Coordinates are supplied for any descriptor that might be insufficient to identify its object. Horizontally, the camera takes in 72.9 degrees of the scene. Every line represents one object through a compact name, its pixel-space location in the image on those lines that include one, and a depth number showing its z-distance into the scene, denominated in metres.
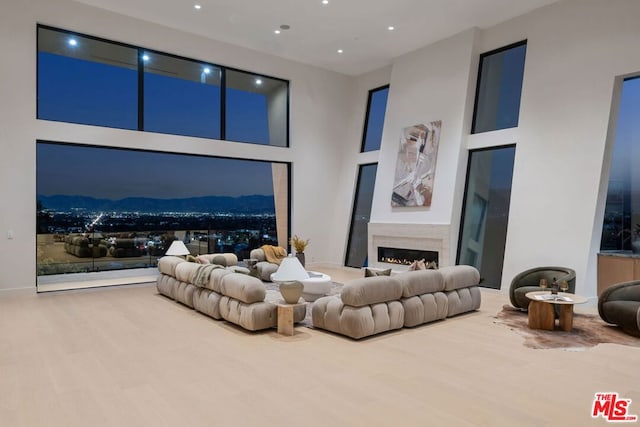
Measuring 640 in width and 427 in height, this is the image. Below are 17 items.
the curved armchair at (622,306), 5.29
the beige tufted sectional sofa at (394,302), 4.99
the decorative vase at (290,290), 5.37
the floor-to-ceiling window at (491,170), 8.70
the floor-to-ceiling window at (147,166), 8.30
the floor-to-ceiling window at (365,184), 11.53
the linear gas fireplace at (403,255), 9.37
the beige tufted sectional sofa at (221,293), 5.23
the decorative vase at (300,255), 10.34
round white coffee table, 6.87
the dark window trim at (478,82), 8.98
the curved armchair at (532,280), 6.47
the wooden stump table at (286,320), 5.15
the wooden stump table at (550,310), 5.37
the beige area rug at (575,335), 4.88
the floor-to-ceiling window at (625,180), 7.28
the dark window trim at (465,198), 9.13
